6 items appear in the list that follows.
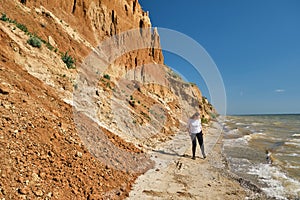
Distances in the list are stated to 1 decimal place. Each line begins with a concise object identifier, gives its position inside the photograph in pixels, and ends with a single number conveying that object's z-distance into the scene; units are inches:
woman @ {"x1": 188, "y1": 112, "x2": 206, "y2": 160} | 327.0
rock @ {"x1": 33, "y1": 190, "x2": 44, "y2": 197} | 133.2
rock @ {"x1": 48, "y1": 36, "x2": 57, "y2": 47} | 528.7
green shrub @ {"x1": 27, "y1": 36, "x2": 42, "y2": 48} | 390.6
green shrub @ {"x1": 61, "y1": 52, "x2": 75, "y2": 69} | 459.2
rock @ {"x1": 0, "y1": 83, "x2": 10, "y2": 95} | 206.2
